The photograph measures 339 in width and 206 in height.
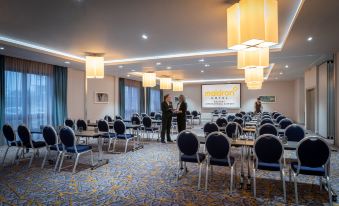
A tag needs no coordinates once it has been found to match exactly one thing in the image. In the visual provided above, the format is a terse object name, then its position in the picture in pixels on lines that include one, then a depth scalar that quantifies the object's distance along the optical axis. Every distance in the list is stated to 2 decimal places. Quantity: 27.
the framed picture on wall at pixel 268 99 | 17.73
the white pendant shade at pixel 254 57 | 4.09
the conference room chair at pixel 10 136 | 5.72
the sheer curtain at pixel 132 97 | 15.08
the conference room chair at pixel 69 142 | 4.91
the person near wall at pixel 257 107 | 14.33
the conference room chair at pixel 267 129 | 5.55
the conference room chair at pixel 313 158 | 3.34
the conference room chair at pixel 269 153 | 3.57
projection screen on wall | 18.42
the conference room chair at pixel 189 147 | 4.20
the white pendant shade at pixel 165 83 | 12.15
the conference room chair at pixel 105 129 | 6.99
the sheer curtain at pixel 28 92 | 8.10
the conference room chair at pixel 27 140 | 5.43
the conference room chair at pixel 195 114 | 16.50
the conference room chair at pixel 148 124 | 9.18
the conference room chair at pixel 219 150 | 3.88
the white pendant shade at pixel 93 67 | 7.43
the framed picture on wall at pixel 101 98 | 12.31
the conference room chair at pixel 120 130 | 6.95
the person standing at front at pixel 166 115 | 8.67
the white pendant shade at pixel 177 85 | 14.72
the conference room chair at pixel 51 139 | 5.12
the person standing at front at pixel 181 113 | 8.63
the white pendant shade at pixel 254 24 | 3.03
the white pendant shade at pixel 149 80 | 10.23
